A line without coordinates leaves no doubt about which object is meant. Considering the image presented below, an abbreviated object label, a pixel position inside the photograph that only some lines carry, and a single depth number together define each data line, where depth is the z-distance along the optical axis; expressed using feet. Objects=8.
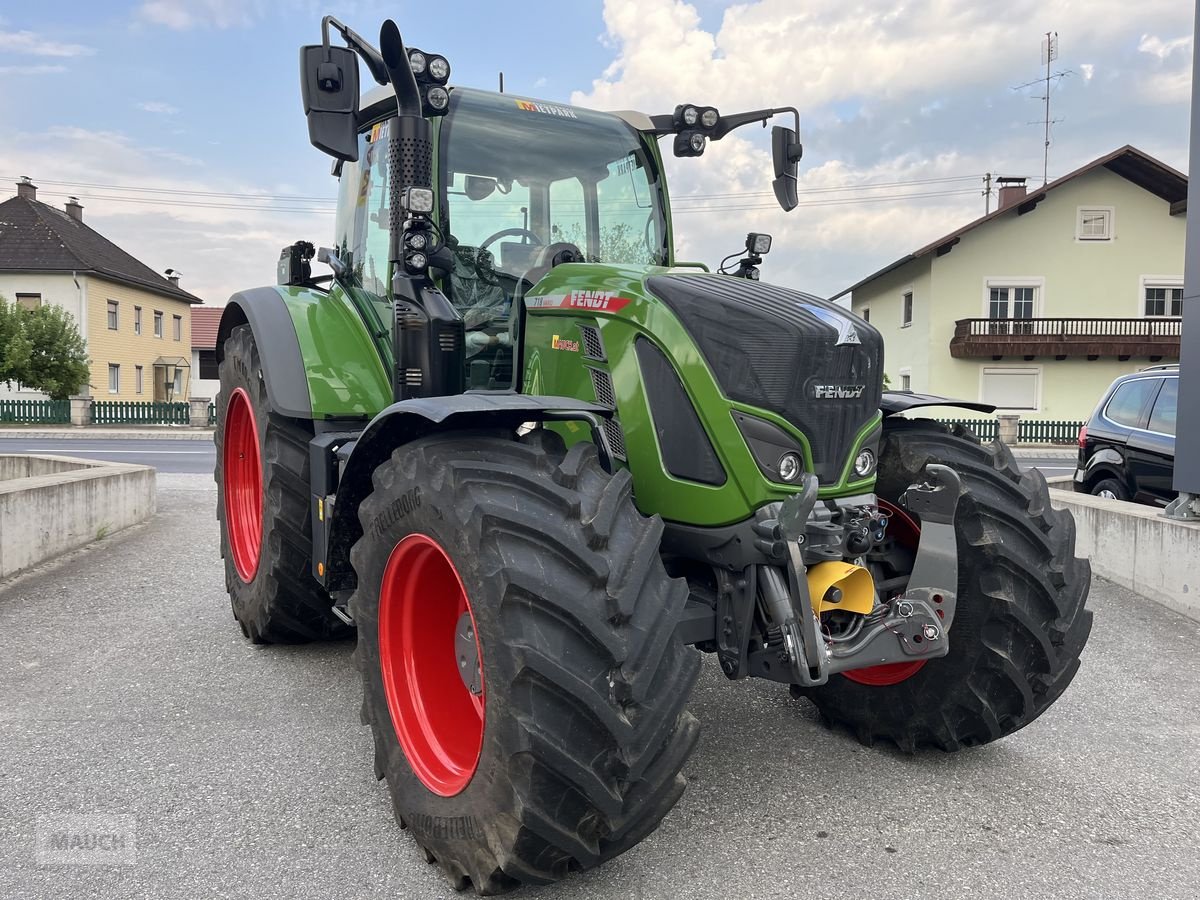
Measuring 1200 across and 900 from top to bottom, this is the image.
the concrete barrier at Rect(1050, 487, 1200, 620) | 19.81
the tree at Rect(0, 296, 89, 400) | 98.89
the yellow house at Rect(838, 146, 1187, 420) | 99.04
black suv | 29.01
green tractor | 8.01
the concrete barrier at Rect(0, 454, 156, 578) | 21.03
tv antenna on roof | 103.96
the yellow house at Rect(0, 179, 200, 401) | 118.73
